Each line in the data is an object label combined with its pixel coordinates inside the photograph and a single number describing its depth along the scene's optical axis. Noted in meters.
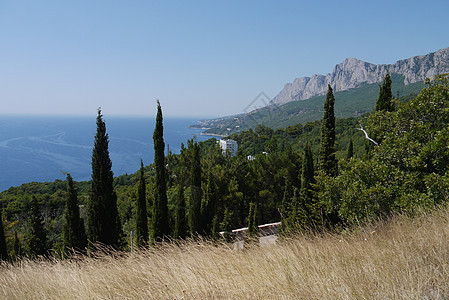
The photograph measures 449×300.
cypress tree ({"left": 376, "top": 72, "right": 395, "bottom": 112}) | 13.87
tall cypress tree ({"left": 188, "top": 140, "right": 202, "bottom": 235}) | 16.80
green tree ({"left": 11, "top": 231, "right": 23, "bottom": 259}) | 15.75
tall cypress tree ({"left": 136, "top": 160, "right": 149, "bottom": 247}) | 14.45
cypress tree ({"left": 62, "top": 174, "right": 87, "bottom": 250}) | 12.95
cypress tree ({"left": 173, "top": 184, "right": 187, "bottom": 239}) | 15.01
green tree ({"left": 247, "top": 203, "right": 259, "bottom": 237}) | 15.30
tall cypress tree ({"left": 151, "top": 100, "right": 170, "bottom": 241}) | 14.81
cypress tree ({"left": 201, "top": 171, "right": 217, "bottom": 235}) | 17.20
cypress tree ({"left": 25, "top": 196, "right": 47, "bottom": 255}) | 16.66
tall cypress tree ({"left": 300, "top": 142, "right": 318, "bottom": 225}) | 13.91
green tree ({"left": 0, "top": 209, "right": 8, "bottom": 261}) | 13.80
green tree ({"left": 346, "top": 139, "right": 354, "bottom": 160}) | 24.28
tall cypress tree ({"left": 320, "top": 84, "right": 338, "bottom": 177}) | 12.84
